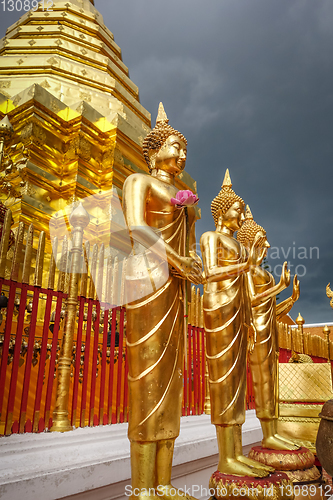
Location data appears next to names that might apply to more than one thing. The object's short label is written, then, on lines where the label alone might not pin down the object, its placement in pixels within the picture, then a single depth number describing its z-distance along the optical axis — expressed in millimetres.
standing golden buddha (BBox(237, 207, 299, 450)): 3320
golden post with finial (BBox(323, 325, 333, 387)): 9934
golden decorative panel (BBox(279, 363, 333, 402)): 4470
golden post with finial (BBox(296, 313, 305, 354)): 8445
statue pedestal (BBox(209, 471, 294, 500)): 2211
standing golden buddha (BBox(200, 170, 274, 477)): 2490
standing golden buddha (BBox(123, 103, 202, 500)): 1887
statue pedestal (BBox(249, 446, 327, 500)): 2923
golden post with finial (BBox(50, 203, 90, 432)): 3096
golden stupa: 6668
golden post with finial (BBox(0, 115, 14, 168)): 3354
